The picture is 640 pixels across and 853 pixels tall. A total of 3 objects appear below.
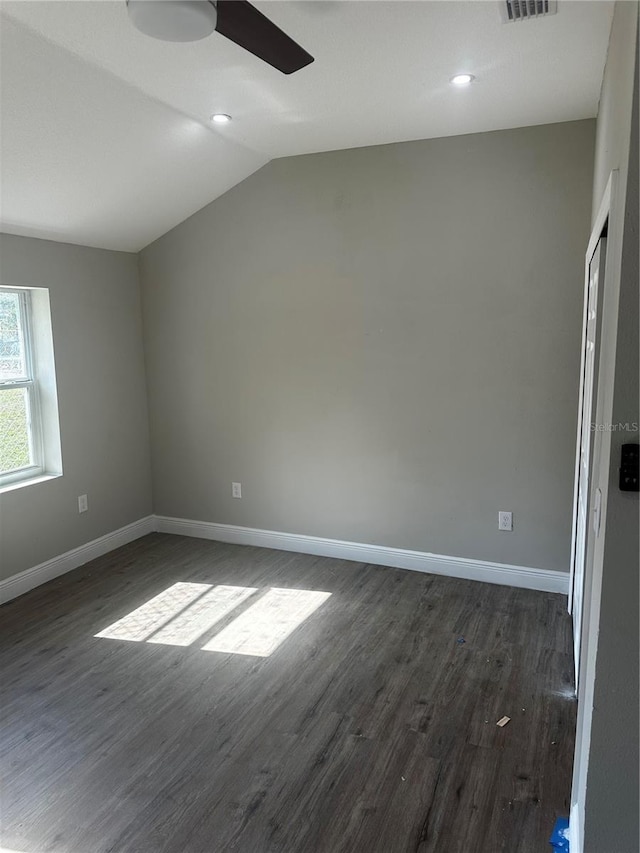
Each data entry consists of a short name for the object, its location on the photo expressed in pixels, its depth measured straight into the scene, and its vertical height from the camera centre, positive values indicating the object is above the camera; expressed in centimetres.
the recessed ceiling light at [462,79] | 267 +119
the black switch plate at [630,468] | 147 -27
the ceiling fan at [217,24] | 151 +89
